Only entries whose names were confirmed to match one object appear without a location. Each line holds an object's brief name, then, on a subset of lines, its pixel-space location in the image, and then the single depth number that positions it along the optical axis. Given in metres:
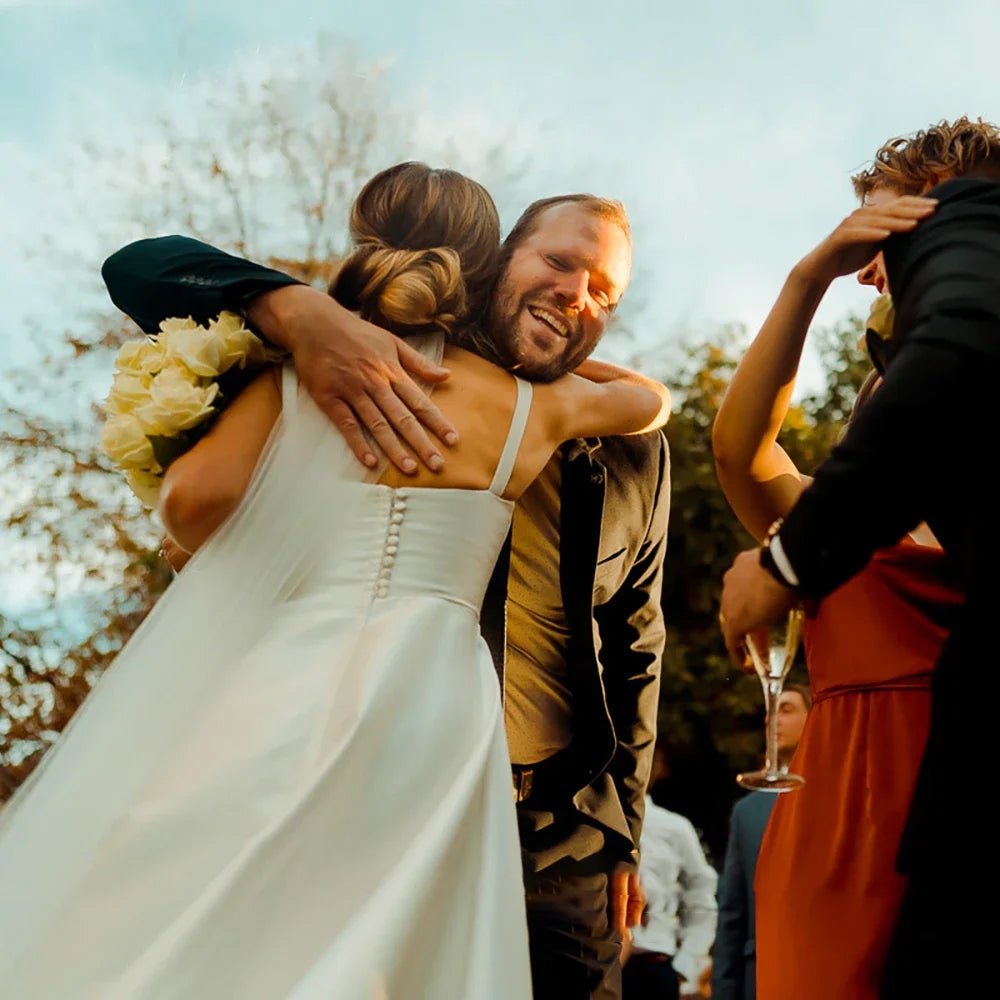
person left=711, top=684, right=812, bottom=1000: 4.55
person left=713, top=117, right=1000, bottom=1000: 1.89
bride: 2.27
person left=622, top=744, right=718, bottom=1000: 5.33
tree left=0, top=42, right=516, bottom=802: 11.87
